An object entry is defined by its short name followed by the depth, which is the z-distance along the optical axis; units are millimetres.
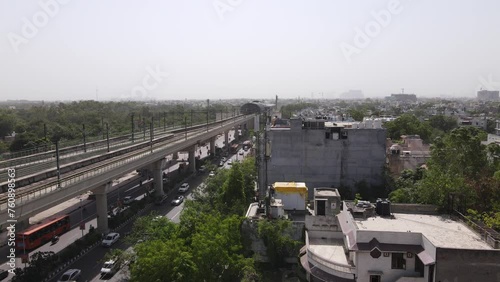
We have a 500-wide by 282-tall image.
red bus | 26594
